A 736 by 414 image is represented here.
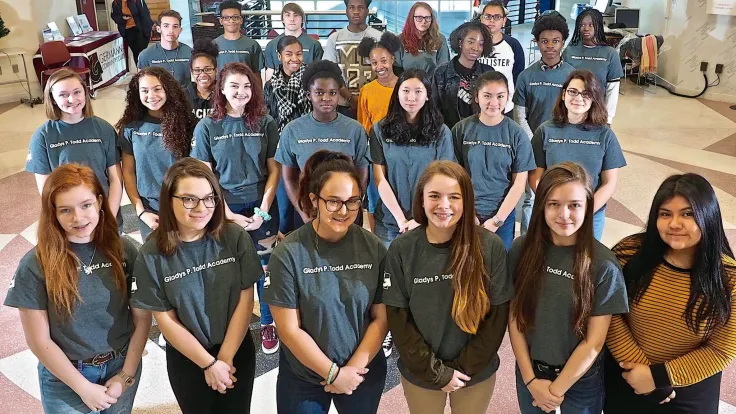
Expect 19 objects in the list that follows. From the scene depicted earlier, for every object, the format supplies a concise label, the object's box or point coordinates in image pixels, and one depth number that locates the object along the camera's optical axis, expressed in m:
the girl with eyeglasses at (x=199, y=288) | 2.23
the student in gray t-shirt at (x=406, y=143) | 3.33
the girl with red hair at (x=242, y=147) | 3.39
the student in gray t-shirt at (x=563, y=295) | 2.15
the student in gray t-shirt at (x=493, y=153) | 3.40
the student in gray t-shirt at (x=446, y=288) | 2.19
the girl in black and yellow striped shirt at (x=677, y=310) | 2.09
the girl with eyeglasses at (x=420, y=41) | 4.78
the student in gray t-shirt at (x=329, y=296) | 2.21
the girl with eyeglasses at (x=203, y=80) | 3.91
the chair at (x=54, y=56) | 9.01
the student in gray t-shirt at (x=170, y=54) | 5.37
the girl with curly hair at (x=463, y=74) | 4.22
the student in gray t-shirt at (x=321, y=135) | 3.40
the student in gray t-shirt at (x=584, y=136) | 3.38
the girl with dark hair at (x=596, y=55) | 5.09
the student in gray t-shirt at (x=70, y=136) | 3.33
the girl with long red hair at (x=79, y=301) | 2.15
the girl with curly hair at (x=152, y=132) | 3.41
